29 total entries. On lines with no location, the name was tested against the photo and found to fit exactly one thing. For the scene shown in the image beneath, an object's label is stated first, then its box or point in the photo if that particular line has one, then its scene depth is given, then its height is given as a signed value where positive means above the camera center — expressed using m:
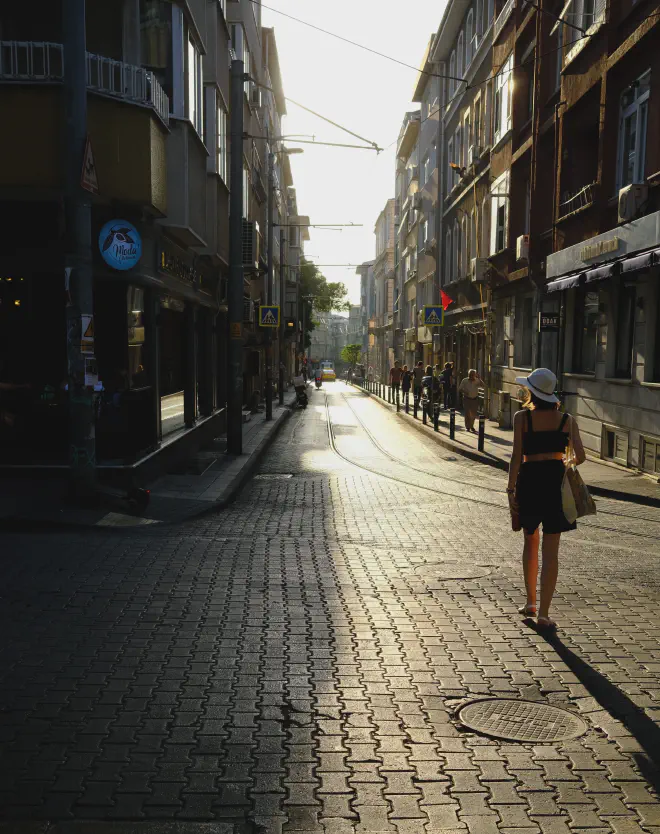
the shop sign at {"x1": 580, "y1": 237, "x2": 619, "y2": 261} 15.39 +1.51
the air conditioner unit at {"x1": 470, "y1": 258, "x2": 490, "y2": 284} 27.83 +1.96
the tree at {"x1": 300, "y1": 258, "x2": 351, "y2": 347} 90.42 +4.18
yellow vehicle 99.94 -4.72
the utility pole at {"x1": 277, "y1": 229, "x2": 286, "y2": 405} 37.71 -2.26
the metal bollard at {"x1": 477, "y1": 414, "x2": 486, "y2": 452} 18.59 -2.05
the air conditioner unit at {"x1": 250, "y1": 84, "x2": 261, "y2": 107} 33.59 +8.78
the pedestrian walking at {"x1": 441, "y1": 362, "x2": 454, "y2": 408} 29.21 -1.43
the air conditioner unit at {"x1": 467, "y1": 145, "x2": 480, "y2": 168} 30.41 +6.04
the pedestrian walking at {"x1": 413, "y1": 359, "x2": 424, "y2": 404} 32.69 -1.59
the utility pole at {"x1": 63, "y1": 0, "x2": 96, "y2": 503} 10.09 +0.88
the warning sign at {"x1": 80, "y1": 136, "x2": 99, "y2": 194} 10.01 +1.69
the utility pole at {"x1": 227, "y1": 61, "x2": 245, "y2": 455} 17.14 +0.72
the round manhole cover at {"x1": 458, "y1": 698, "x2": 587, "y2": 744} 4.50 -1.96
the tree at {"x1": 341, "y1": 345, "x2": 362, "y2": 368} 142.75 -3.44
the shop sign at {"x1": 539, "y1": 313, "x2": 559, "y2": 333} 18.88 +0.27
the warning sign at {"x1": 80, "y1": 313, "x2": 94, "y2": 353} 10.18 -0.05
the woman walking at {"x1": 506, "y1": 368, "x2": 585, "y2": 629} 6.27 -0.91
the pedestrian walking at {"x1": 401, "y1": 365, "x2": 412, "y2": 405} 37.95 -2.04
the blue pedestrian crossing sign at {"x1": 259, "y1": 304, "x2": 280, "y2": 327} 26.75 +0.43
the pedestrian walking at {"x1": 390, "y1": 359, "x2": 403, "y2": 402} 40.75 -1.97
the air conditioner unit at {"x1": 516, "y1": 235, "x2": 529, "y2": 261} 22.09 +2.07
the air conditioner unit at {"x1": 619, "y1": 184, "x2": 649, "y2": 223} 14.45 +2.15
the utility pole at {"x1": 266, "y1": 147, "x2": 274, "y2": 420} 30.52 +2.59
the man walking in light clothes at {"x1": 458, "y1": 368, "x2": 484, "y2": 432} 23.25 -1.59
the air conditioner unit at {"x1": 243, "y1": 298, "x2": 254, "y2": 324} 26.11 +0.54
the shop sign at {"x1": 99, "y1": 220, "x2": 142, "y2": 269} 11.74 +1.08
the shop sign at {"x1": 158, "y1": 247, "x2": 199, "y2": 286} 14.56 +1.09
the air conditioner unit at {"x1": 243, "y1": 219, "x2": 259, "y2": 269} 27.58 +2.65
